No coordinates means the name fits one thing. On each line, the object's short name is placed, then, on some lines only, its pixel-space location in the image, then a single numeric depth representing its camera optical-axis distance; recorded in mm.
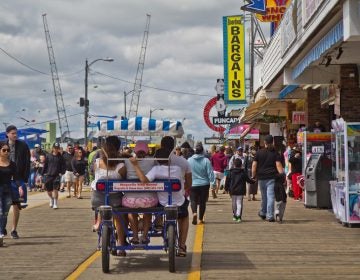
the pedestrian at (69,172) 23141
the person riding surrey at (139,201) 9188
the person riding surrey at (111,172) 9359
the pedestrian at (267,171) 15188
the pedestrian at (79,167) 22891
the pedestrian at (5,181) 11758
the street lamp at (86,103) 43003
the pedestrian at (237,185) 15297
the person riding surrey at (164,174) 9234
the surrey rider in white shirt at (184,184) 9828
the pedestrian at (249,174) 21709
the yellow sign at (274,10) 23895
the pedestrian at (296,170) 21344
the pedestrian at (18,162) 12422
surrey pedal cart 8969
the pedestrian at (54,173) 18547
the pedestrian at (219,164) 25000
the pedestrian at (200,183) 14961
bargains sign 33406
